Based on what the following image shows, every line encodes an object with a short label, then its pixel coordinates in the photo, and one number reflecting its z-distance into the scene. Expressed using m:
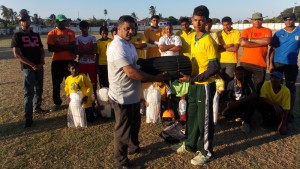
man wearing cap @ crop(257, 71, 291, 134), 4.91
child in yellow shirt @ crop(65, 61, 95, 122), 5.43
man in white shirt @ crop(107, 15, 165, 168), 3.28
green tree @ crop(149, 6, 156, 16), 118.40
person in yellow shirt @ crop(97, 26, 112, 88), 6.19
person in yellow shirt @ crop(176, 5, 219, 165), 3.48
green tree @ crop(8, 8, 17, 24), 100.25
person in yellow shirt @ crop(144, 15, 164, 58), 6.39
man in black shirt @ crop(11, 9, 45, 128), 5.18
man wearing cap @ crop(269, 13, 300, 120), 5.30
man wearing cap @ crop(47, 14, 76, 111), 5.90
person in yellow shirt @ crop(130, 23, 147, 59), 6.03
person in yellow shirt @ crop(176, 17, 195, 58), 5.86
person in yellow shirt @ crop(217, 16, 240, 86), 5.84
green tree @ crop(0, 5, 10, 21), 99.06
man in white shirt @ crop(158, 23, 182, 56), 5.64
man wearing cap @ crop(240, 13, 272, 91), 5.42
